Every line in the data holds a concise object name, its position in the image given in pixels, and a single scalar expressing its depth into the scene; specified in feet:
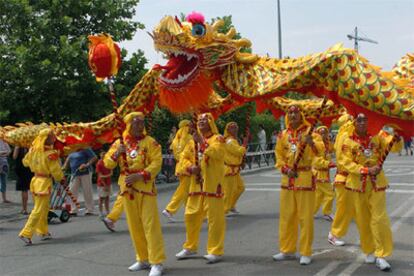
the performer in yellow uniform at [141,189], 19.90
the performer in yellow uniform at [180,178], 30.81
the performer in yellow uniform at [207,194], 21.75
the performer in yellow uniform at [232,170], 31.19
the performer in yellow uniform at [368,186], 19.93
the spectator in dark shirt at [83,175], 35.55
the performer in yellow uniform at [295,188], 21.15
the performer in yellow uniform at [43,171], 27.25
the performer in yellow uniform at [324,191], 30.60
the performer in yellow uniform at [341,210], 22.87
